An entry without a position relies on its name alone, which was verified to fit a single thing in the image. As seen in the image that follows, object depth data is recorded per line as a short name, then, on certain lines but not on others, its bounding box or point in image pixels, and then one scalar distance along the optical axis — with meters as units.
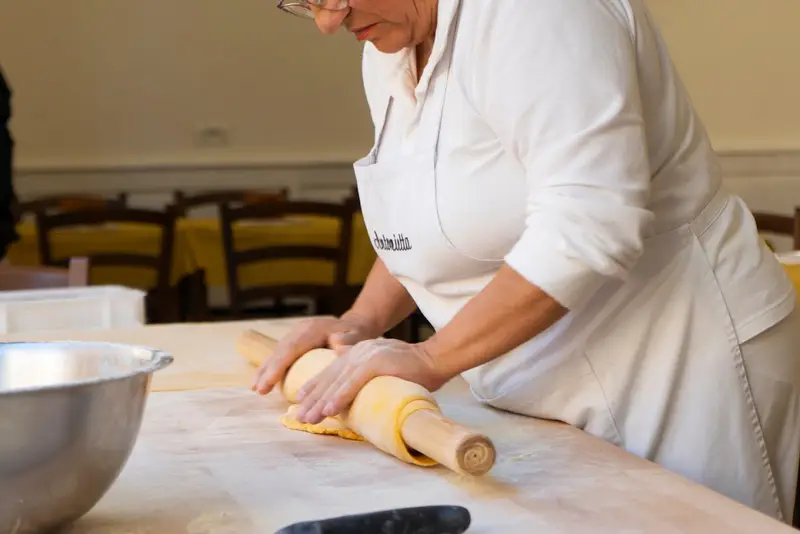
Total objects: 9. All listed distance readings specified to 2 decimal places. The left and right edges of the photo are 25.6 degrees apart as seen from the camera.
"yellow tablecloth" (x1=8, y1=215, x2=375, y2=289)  5.31
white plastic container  2.50
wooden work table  1.47
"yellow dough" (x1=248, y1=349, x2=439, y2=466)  1.62
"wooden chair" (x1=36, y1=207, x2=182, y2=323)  4.99
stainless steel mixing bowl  1.34
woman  1.66
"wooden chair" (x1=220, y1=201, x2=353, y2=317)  5.03
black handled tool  1.38
